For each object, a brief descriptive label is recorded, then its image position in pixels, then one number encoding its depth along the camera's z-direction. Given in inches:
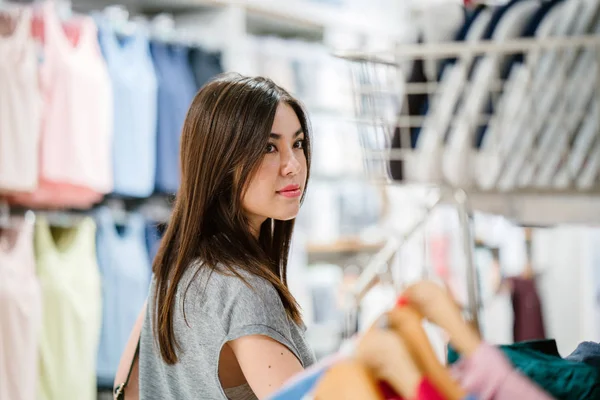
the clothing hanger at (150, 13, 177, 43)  130.0
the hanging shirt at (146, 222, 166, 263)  125.3
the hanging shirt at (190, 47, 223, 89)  135.0
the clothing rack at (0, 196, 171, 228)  112.5
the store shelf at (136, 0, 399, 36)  144.3
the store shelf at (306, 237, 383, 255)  168.7
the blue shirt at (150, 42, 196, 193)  126.3
